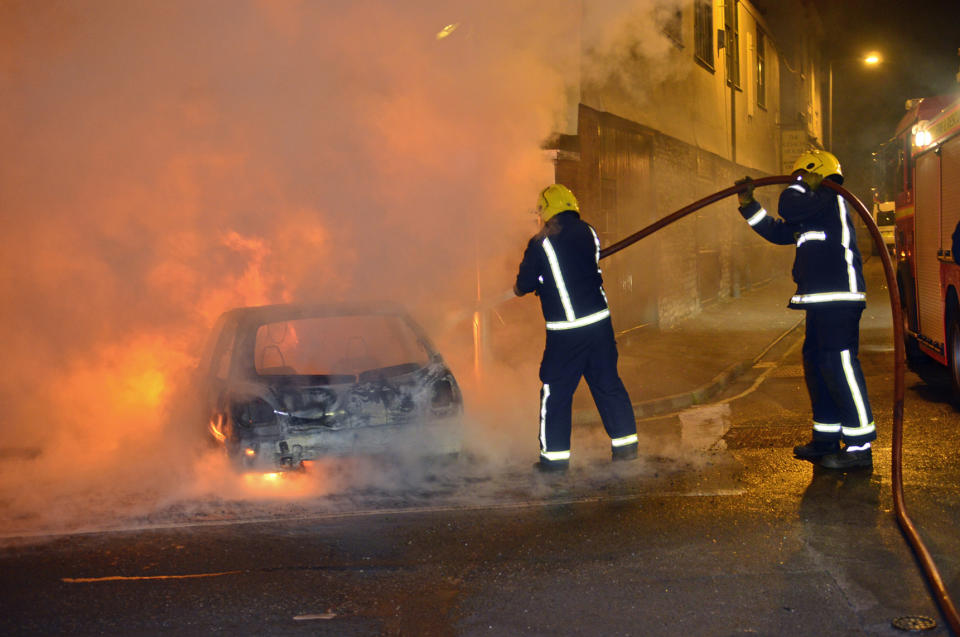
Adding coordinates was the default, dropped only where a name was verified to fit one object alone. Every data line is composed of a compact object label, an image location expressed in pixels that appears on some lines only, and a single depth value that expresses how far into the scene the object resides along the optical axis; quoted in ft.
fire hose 12.66
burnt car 16.99
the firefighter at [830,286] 18.19
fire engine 25.09
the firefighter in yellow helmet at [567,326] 18.71
